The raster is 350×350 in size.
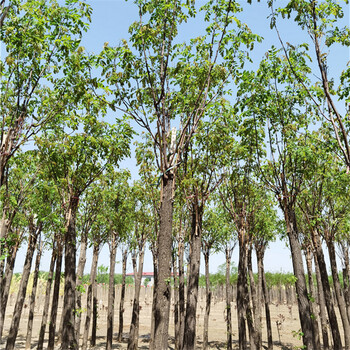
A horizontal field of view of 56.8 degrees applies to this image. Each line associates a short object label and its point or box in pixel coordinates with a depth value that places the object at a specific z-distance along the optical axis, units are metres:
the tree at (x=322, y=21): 5.13
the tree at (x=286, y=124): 10.55
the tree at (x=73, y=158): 11.44
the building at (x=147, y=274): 143.59
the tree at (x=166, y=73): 6.93
